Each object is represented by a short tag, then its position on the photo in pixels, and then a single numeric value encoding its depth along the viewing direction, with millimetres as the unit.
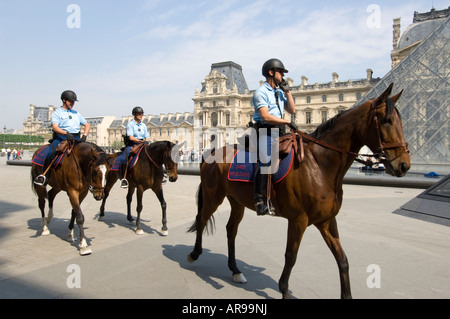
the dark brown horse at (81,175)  4816
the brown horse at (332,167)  2678
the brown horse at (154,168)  5988
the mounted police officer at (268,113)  3195
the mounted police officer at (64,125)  5270
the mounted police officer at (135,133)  6727
